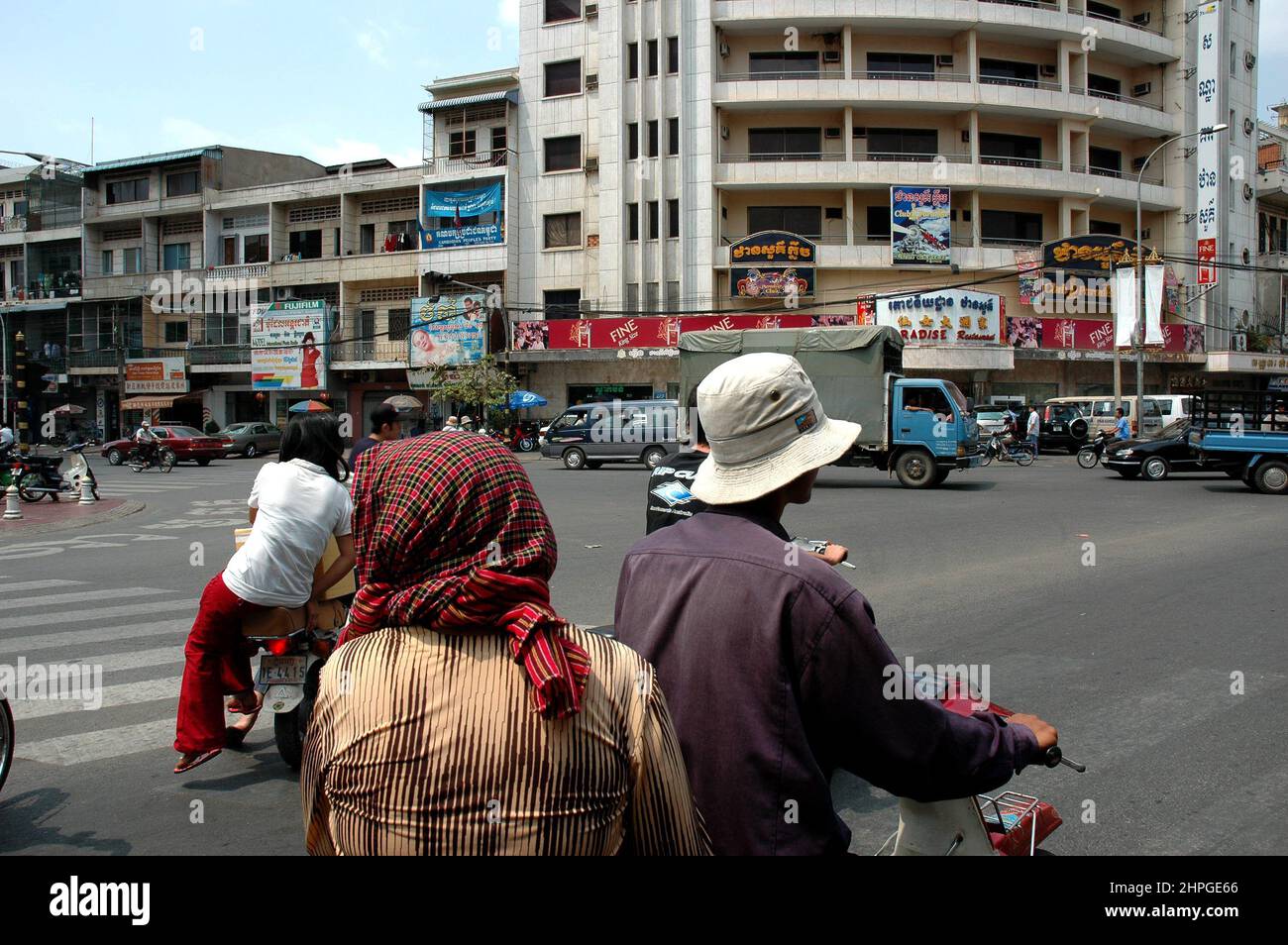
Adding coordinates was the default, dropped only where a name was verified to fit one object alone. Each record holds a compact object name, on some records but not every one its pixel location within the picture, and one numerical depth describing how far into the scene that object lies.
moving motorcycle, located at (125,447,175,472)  29.70
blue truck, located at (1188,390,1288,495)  16.91
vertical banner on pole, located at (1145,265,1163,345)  33.03
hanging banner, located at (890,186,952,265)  35.97
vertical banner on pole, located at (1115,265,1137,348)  32.70
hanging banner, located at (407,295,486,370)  37.84
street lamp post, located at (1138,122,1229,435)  28.63
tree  35.12
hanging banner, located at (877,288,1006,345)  34.41
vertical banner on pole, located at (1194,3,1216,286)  38.78
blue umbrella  35.44
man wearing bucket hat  1.74
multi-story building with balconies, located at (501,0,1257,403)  36.28
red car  32.22
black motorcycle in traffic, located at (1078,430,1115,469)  25.41
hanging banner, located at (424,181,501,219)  39.22
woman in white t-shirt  4.36
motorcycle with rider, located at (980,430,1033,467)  27.14
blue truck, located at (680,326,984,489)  19.47
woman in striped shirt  1.56
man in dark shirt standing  6.61
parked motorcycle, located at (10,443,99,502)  18.75
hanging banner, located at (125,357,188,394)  44.09
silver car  36.72
